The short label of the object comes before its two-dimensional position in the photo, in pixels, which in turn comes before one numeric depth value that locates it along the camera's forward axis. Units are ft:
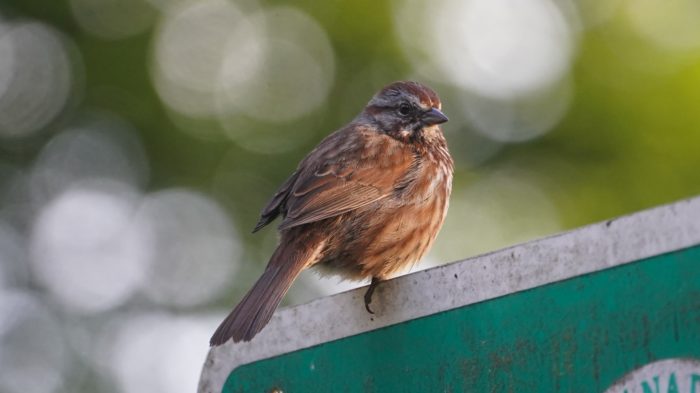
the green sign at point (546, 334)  16.24
